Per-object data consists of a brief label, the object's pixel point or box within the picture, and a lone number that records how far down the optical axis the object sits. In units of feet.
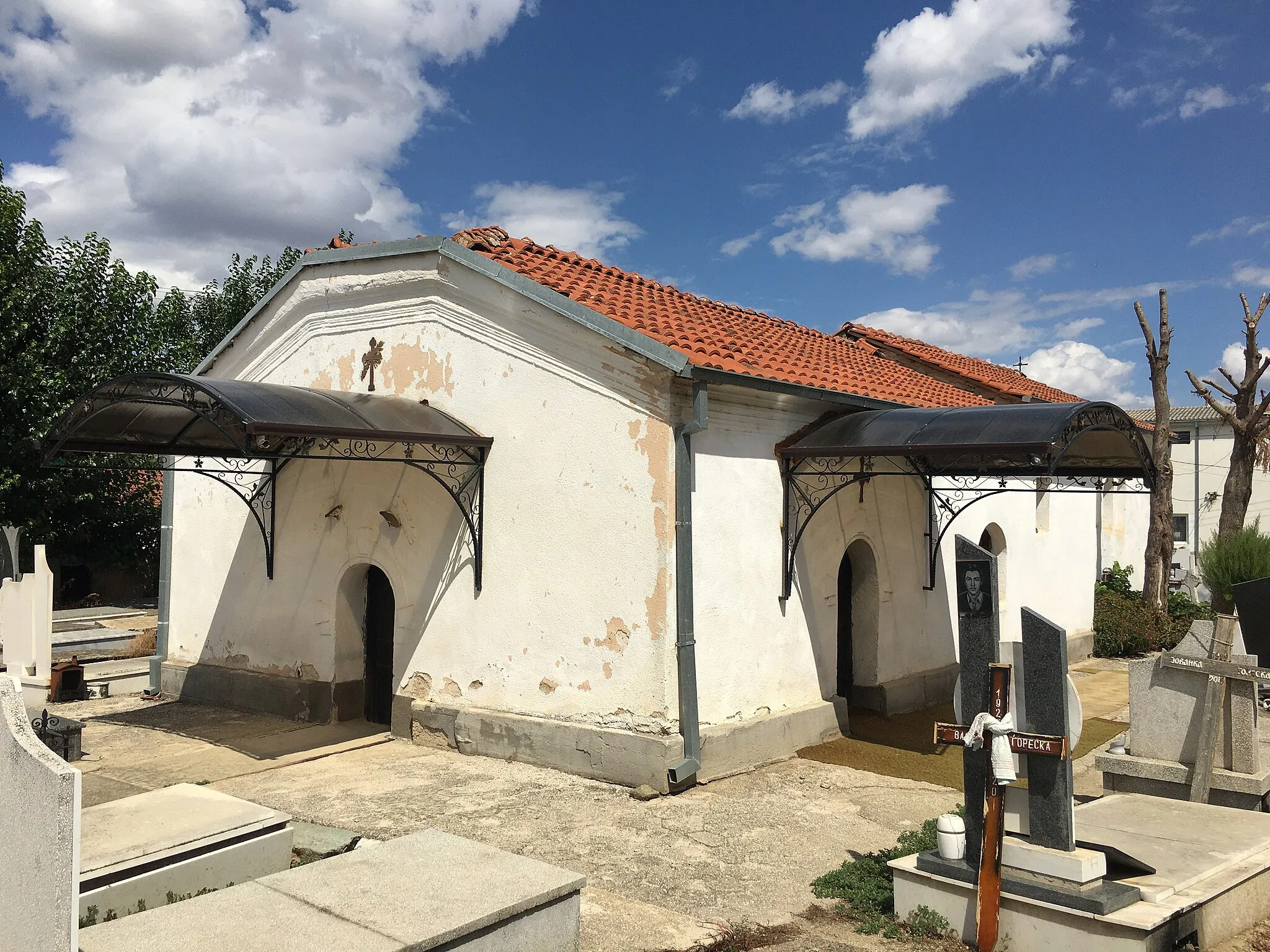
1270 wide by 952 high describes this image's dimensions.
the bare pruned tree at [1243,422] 60.13
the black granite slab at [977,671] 17.33
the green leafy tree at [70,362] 64.39
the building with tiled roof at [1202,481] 128.98
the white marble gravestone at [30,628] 39.45
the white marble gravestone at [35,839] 12.13
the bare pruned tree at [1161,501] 61.67
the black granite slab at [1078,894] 15.61
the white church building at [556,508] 28.58
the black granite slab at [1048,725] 16.60
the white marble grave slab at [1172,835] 17.37
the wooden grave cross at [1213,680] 24.07
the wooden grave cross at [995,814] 16.31
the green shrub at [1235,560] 54.49
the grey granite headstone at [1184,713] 24.36
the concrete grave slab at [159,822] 17.52
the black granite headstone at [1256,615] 30.71
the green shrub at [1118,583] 65.10
